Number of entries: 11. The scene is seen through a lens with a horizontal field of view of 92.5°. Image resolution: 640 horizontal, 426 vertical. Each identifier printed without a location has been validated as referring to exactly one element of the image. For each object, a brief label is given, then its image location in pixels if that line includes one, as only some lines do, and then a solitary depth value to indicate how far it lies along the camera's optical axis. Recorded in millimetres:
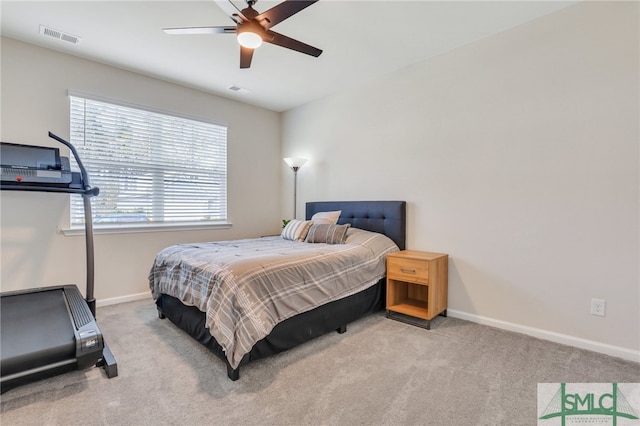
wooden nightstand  2797
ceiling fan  1856
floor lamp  4387
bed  1939
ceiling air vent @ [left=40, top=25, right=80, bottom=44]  2723
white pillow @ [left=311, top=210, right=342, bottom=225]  3641
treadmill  1617
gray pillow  3295
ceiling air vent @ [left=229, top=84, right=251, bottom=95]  4014
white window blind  3338
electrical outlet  2307
